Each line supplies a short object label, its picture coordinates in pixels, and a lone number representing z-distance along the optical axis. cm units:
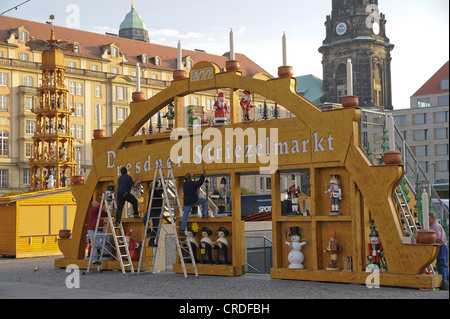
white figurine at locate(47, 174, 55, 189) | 4233
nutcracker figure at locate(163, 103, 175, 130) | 2047
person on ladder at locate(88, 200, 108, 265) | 2053
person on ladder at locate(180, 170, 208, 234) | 1816
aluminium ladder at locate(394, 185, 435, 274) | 1600
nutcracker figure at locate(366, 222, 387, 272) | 1543
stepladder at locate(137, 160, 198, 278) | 1803
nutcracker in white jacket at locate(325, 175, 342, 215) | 1612
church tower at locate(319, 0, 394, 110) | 9881
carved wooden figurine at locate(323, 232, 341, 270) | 1606
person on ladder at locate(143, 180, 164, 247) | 1870
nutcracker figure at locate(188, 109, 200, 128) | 1949
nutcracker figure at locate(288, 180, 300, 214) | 1727
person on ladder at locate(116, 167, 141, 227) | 1919
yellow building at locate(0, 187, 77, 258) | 2875
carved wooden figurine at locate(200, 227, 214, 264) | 1848
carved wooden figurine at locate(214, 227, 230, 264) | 1817
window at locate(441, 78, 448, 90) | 9125
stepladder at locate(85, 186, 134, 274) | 1933
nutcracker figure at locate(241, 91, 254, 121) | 1858
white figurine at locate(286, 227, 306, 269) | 1673
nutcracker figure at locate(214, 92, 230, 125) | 1884
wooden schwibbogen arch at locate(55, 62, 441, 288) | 1531
